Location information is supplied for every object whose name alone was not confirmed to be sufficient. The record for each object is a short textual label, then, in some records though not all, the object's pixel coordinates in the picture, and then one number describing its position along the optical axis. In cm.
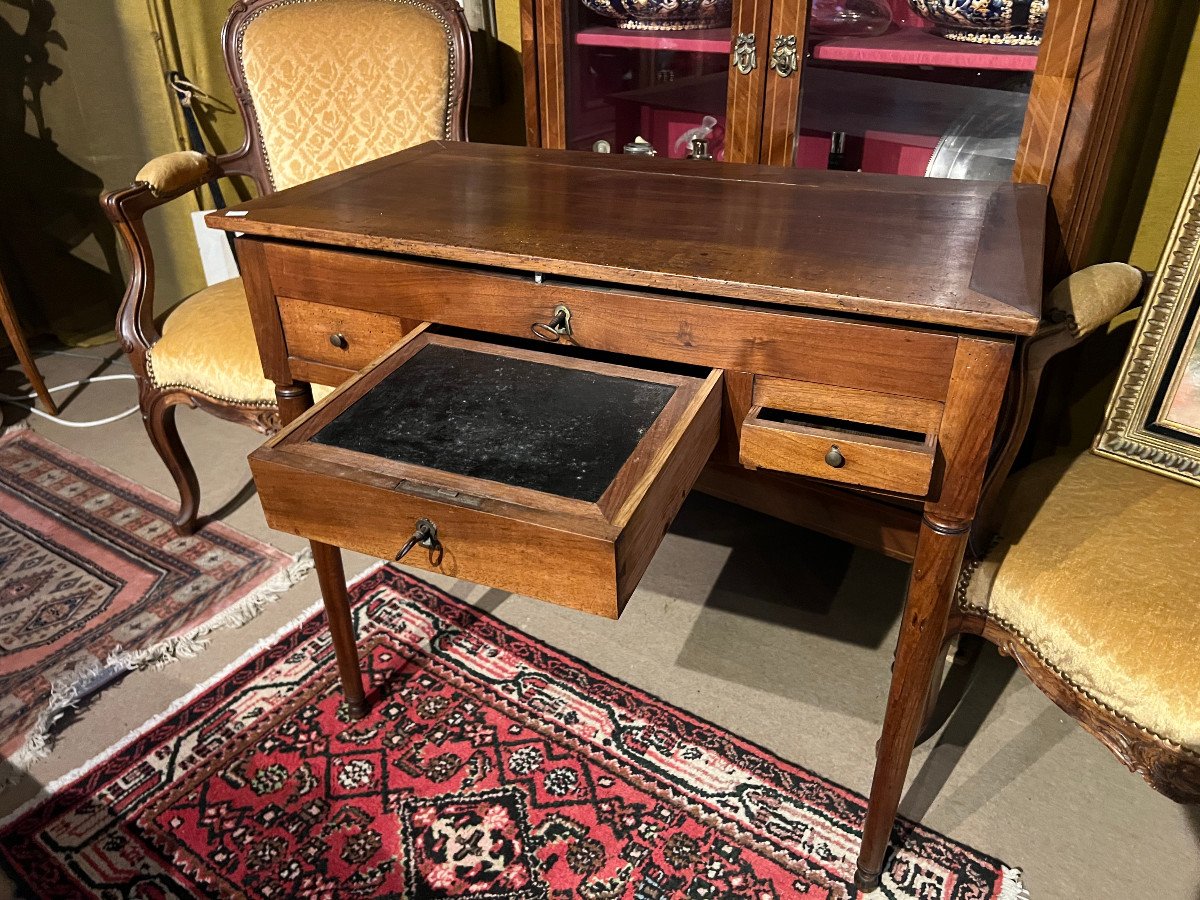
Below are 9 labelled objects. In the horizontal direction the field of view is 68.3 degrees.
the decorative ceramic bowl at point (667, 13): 152
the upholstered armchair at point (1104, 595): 97
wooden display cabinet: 128
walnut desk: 87
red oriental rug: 130
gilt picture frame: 125
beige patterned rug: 166
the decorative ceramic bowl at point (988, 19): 129
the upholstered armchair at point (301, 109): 182
